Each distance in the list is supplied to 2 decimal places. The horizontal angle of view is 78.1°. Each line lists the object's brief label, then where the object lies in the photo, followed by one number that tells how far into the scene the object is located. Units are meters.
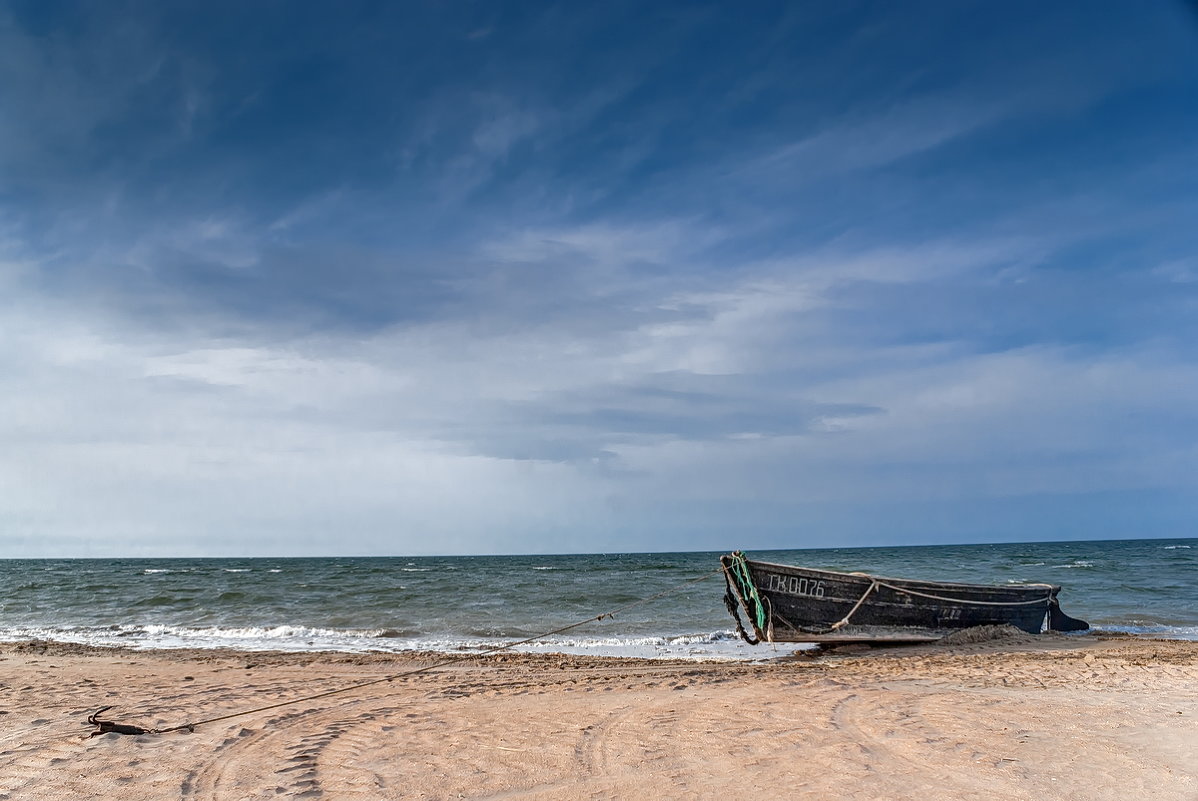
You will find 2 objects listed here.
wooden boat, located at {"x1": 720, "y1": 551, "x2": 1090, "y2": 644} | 12.28
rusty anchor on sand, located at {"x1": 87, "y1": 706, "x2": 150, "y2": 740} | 5.98
